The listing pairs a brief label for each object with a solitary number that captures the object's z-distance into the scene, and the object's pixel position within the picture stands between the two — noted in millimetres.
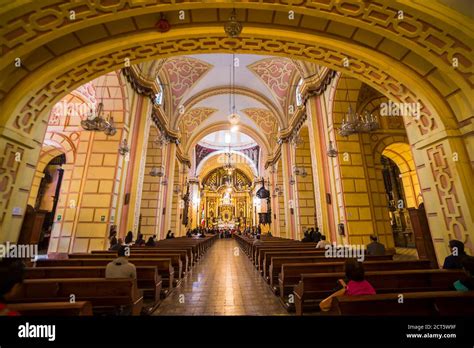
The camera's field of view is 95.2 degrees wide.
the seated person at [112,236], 5855
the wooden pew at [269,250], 5961
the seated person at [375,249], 4961
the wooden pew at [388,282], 2867
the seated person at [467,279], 2102
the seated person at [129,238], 6655
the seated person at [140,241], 7827
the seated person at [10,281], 1500
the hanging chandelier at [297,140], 9633
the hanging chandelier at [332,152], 7449
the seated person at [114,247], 5486
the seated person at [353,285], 2078
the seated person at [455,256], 3254
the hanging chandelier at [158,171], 10644
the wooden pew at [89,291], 2561
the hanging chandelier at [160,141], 9966
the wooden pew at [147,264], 4188
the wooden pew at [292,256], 4614
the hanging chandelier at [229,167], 23153
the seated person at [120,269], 2964
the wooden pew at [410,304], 1777
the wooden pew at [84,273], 3457
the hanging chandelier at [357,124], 5945
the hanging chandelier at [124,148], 7319
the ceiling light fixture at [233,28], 3978
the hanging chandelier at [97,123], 5652
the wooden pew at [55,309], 1642
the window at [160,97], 11970
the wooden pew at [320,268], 3654
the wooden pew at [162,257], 4820
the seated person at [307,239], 8672
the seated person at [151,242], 7227
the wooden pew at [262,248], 6364
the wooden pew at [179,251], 5805
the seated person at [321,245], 6143
